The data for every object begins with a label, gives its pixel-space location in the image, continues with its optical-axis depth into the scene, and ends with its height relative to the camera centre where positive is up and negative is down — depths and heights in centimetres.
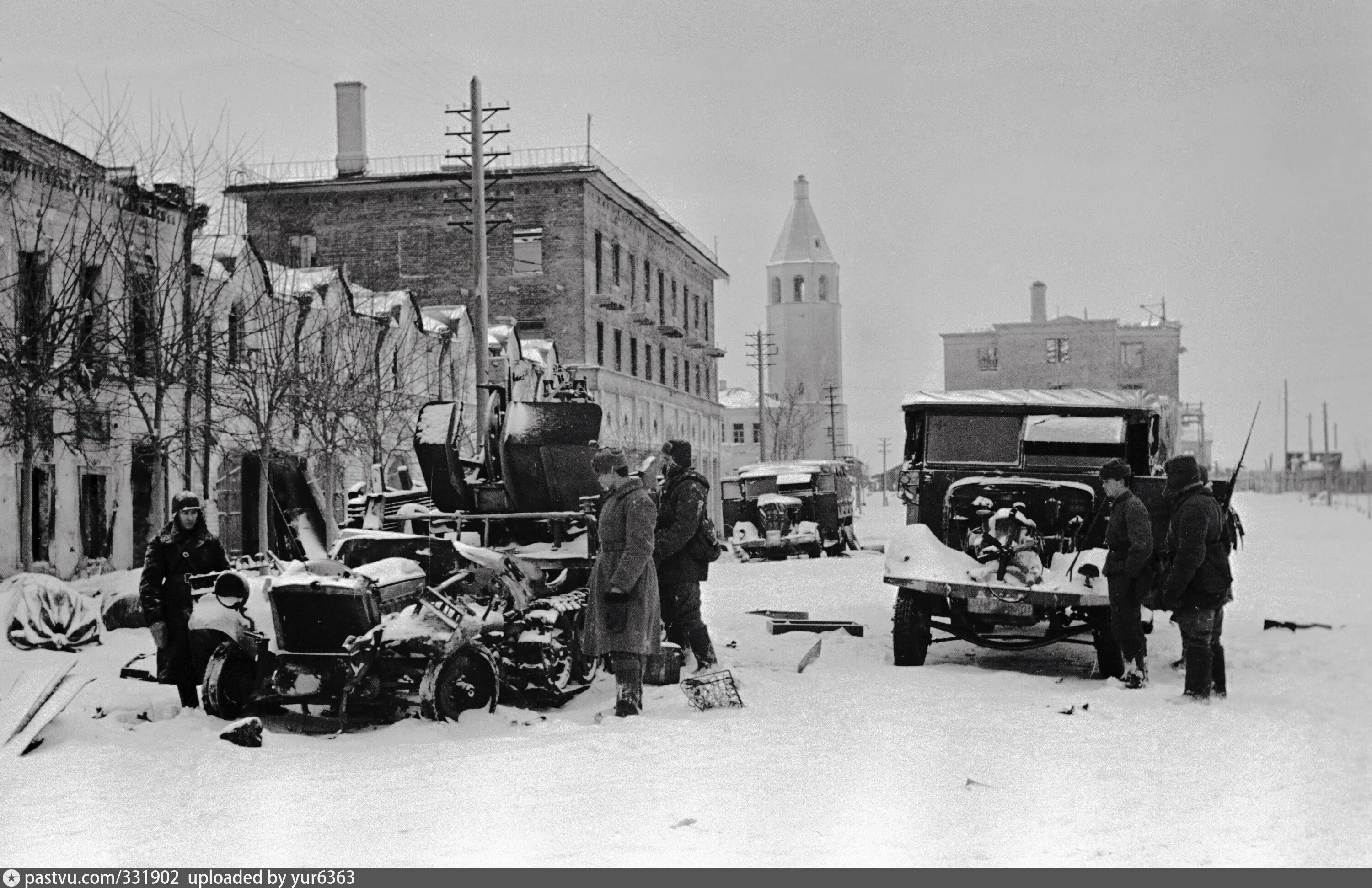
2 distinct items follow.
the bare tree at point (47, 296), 1764 +268
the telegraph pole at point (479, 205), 2677 +541
